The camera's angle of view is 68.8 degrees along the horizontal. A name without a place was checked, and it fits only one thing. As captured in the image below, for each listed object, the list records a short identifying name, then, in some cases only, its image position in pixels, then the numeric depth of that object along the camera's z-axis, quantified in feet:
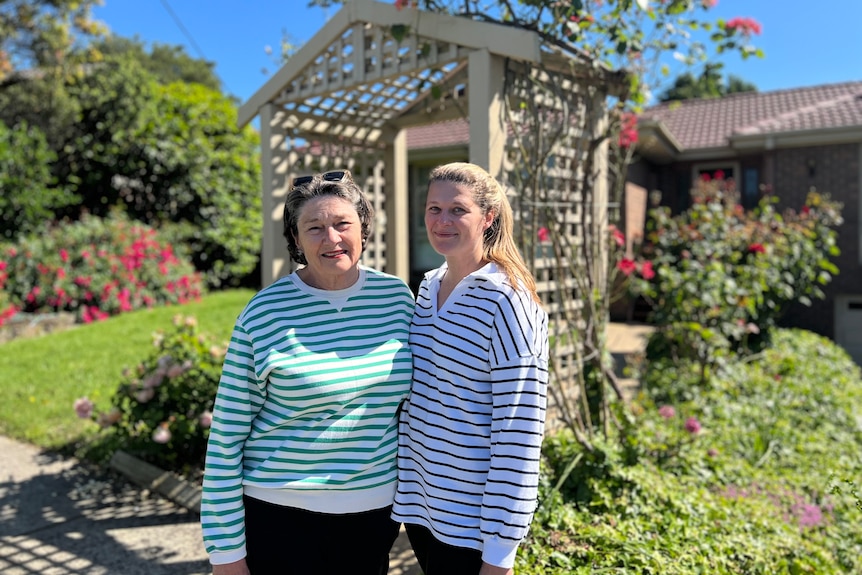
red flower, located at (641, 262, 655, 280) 15.81
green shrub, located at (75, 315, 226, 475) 12.25
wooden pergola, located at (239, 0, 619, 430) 10.30
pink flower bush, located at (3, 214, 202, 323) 29.04
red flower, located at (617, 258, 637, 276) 13.96
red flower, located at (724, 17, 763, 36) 12.01
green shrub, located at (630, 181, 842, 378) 17.66
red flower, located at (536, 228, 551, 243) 11.44
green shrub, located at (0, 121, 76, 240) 31.22
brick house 31.01
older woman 5.20
